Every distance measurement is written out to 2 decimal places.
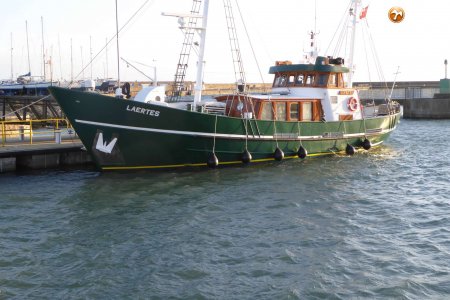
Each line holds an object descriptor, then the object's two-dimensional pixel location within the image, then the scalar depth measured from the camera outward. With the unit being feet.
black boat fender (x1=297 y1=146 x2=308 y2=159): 66.69
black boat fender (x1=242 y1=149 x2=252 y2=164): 61.79
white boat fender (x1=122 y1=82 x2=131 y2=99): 66.03
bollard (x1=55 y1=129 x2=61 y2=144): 68.13
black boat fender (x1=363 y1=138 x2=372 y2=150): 76.84
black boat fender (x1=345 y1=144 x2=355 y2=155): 73.97
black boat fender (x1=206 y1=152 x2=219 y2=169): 59.52
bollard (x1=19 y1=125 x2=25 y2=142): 70.61
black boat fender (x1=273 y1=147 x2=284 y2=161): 64.21
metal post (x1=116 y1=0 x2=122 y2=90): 60.03
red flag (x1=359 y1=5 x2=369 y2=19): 85.72
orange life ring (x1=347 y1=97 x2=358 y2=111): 77.41
